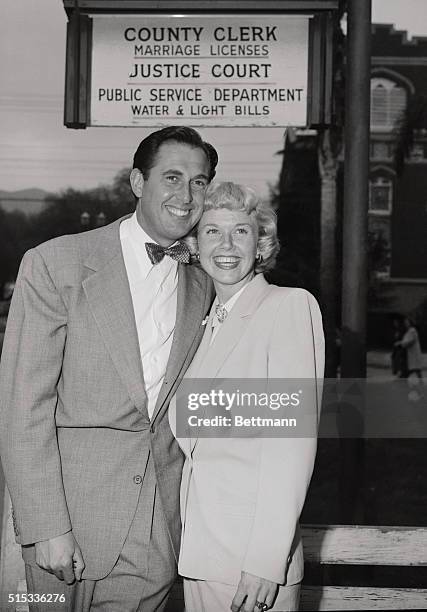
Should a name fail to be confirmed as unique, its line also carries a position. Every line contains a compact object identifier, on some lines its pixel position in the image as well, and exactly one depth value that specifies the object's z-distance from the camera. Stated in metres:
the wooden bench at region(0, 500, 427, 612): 2.58
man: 2.06
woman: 1.89
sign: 2.87
